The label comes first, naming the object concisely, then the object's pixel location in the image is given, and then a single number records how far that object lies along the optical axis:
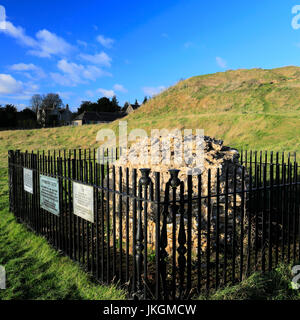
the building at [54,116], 71.75
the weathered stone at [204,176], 4.93
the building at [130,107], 82.19
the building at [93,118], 70.50
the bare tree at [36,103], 82.21
